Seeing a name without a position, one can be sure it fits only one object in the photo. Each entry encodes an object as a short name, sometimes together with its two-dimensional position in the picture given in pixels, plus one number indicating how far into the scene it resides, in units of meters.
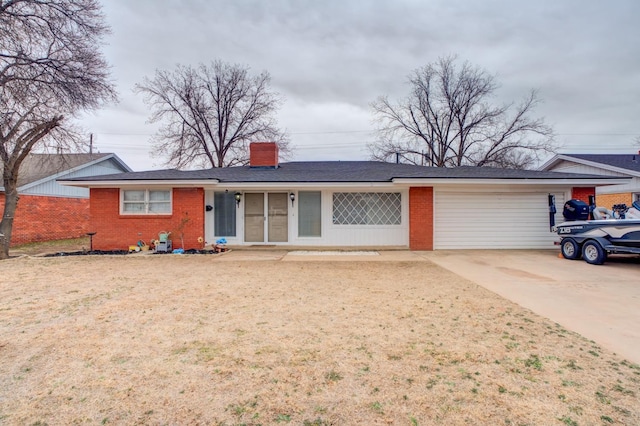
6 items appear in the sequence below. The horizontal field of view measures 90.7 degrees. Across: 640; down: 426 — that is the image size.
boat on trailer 7.57
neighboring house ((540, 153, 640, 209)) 15.20
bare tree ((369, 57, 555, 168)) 23.12
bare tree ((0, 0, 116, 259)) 9.30
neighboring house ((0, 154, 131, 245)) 14.27
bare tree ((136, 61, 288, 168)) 24.56
